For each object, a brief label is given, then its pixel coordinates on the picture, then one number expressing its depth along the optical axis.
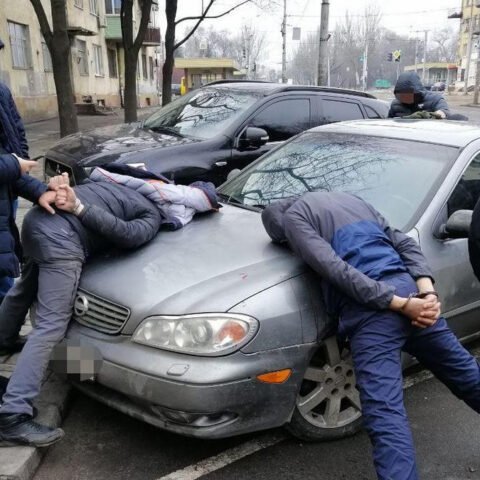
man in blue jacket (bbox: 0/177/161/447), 2.73
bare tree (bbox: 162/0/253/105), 18.06
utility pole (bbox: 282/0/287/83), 37.41
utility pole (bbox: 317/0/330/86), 15.29
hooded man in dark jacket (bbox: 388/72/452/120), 6.32
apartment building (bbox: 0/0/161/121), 19.72
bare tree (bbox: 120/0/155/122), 15.33
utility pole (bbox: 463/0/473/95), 47.16
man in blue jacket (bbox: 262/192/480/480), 2.41
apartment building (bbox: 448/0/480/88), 61.13
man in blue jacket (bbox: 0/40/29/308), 3.40
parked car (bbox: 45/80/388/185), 5.84
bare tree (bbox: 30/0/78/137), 10.91
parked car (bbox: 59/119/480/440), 2.51
